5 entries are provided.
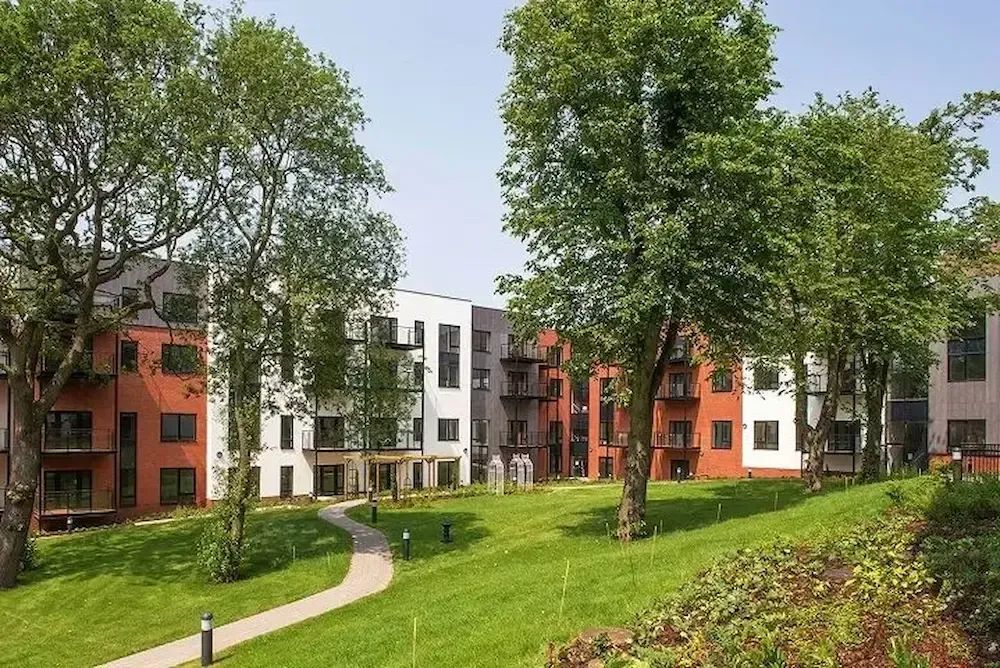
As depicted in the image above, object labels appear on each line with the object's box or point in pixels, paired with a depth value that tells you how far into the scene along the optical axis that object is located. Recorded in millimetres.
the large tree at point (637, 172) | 19250
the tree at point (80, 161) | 21328
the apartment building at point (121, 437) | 40594
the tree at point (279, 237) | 23984
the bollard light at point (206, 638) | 15805
